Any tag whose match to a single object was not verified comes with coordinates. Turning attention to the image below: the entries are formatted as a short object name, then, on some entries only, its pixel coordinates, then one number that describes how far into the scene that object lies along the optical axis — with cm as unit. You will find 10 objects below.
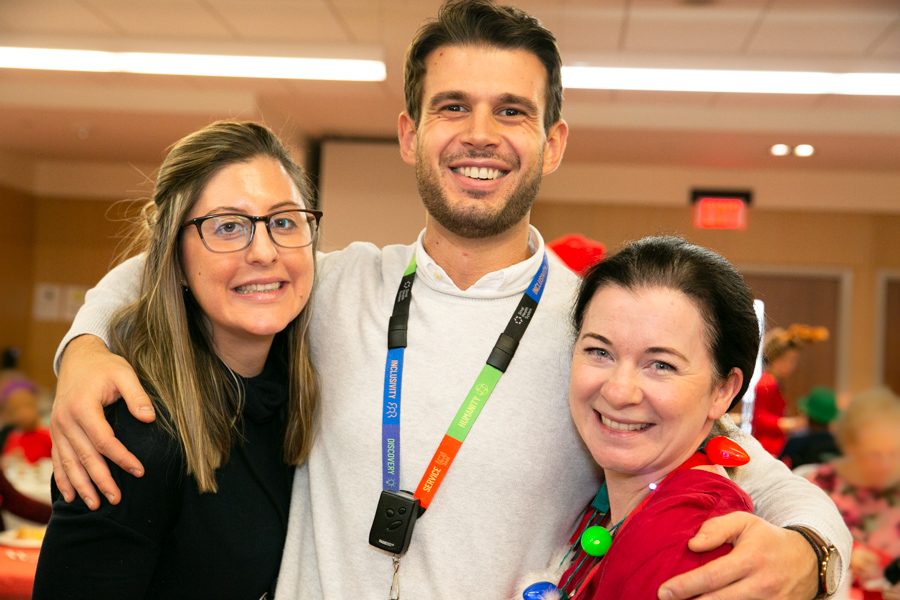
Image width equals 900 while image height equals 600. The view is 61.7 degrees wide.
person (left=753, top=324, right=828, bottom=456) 508
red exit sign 858
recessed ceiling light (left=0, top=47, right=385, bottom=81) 595
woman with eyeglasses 140
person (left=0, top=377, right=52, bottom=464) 479
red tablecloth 282
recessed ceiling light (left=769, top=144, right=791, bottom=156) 750
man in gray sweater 153
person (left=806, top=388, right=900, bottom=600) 320
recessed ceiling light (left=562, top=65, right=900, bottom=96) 591
